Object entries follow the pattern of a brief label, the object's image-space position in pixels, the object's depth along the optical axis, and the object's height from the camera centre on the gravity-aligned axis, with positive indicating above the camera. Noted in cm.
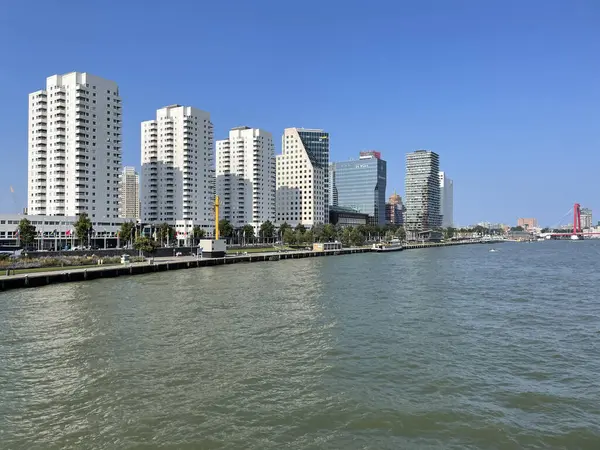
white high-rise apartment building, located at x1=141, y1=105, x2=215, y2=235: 16275 +2501
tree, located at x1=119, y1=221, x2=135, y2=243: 11912 +127
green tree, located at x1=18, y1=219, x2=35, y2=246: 10075 +128
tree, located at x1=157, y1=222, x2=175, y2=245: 13800 +73
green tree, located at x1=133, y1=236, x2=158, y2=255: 9162 -175
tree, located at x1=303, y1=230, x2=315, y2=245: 16712 -115
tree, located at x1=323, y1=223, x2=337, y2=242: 17728 +30
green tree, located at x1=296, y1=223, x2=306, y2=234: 18192 +251
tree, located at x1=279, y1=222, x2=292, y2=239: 18152 +292
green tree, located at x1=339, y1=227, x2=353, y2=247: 18088 -120
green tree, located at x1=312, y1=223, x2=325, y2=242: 17625 +72
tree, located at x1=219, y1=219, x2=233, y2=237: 15650 +272
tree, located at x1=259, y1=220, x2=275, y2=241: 17862 +213
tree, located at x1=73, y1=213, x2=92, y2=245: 10861 +247
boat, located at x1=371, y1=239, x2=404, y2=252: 17010 -502
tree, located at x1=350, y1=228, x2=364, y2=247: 18300 -169
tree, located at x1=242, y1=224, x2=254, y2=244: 17375 +137
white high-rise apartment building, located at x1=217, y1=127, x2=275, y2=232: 19412 +2311
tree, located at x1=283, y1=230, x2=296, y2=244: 16200 -88
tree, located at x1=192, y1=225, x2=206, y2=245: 15059 +101
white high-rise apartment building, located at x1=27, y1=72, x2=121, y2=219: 13025 +2639
